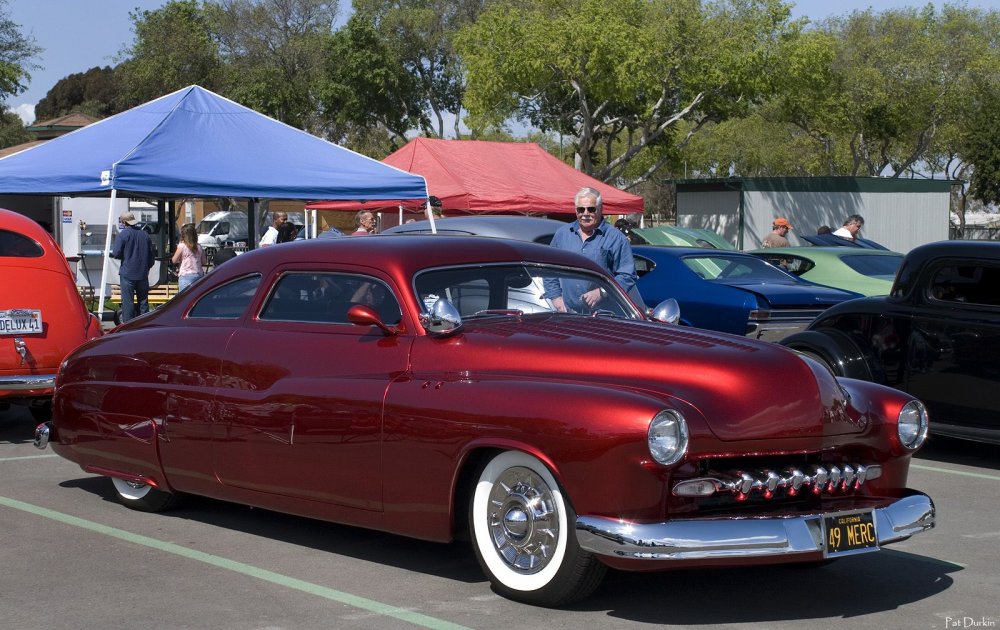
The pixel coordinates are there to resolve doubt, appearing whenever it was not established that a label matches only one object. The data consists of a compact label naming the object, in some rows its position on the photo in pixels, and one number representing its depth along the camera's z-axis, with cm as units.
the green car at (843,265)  1544
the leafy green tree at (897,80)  5228
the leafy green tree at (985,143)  5612
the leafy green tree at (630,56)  4006
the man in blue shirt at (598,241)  969
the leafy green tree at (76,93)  9809
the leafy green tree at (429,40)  6419
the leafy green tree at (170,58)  6022
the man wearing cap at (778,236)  2003
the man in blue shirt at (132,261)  1688
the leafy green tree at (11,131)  7162
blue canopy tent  1345
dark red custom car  491
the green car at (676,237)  2936
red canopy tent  2642
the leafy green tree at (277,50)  5994
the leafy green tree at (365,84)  5978
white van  4549
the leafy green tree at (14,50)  4603
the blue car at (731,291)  1364
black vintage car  893
